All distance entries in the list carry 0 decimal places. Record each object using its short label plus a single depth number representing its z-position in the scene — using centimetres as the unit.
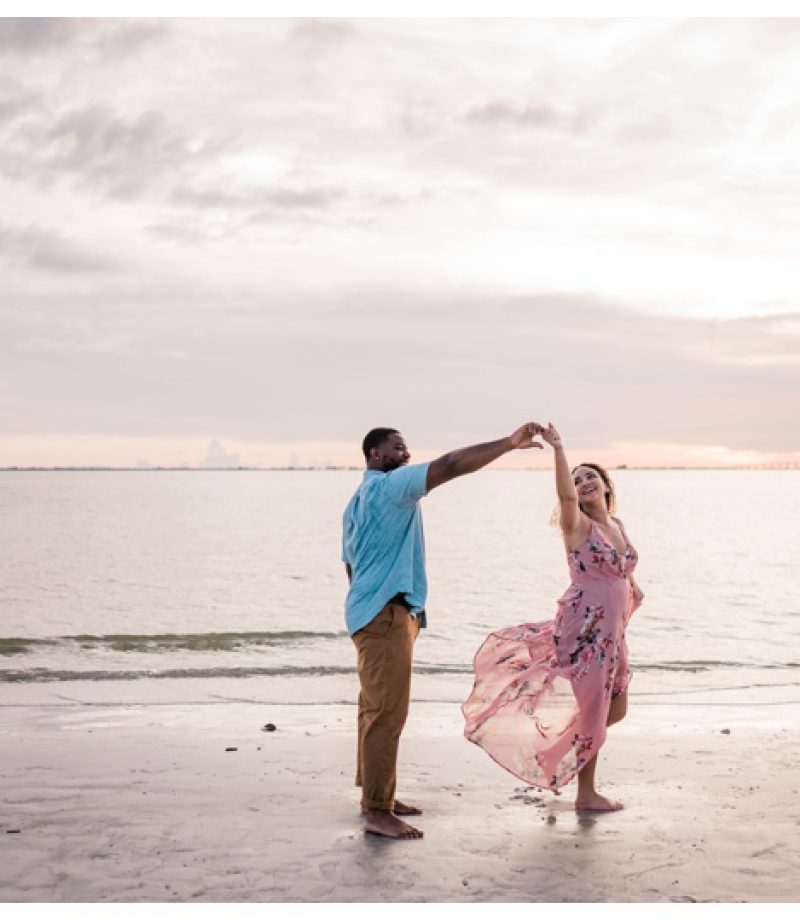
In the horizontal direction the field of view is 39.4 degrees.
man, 606
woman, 653
